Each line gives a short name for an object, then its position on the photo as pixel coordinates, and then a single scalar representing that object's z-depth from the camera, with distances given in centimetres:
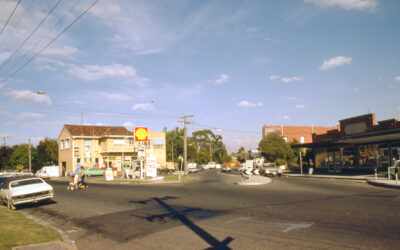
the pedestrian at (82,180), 2455
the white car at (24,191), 1471
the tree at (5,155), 7619
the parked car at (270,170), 3608
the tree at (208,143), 10159
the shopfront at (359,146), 2811
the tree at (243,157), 11840
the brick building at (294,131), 7857
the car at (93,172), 5013
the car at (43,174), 4869
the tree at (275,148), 5362
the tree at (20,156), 7999
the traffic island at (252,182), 2408
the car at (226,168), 5938
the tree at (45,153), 6738
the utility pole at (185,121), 4631
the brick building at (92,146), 5866
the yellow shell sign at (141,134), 3902
